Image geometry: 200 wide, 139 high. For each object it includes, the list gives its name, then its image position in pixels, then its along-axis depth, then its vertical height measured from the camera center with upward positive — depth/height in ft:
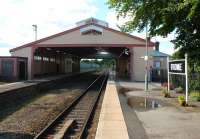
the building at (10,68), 55.88 +0.72
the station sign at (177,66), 28.27 +0.66
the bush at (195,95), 28.75 -4.46
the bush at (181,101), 24.79 -4.69
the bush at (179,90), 35.84 -4.25
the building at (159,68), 64.16 +0.81
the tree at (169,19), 20.05 +6.70
